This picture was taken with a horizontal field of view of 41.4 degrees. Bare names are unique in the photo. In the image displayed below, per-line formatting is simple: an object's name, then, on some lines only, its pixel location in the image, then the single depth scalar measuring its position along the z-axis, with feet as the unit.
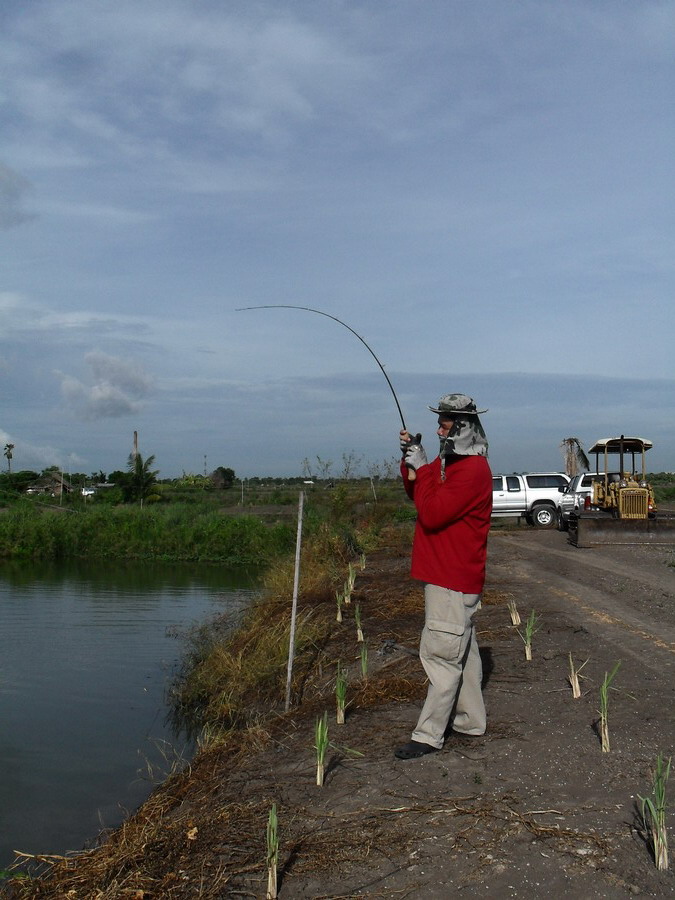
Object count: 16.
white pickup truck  97.76
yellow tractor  61.46
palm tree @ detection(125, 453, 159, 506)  158.51
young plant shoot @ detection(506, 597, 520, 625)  29.17
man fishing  16.42
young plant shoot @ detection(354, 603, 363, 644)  28.53
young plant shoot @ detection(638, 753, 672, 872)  12.14
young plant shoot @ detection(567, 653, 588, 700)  20.22
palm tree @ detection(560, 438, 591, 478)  131.75
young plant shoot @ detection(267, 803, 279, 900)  12.21
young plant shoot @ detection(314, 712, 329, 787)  15.96
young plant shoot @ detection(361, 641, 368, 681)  22.75
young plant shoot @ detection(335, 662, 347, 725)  19.83
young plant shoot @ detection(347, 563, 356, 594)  38.54
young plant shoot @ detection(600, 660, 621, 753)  16.62
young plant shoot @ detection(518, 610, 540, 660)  23.98
